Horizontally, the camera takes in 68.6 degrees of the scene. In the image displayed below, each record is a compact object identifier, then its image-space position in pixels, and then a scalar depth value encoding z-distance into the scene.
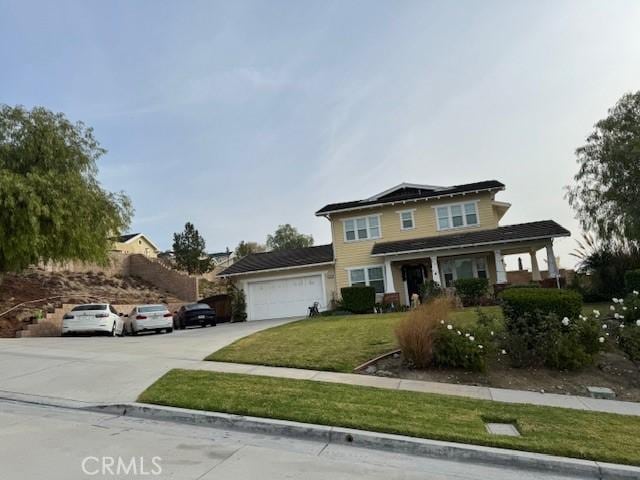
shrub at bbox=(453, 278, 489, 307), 21.56
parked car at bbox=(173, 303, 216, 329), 24.19
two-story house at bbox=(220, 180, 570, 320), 24.41
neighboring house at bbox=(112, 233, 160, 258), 48.25
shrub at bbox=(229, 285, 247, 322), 28.11
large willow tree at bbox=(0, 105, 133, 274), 16.81
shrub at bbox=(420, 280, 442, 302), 21.27
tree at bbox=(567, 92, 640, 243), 22.19
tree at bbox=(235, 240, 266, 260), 60.19
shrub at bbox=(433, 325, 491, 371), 9.69
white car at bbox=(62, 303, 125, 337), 18.30
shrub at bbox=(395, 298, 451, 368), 9.96
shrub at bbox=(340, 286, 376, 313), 23.62
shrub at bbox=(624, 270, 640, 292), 13.85
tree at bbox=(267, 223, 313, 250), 63.91
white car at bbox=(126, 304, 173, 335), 20.62
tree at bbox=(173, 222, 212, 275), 43.38
